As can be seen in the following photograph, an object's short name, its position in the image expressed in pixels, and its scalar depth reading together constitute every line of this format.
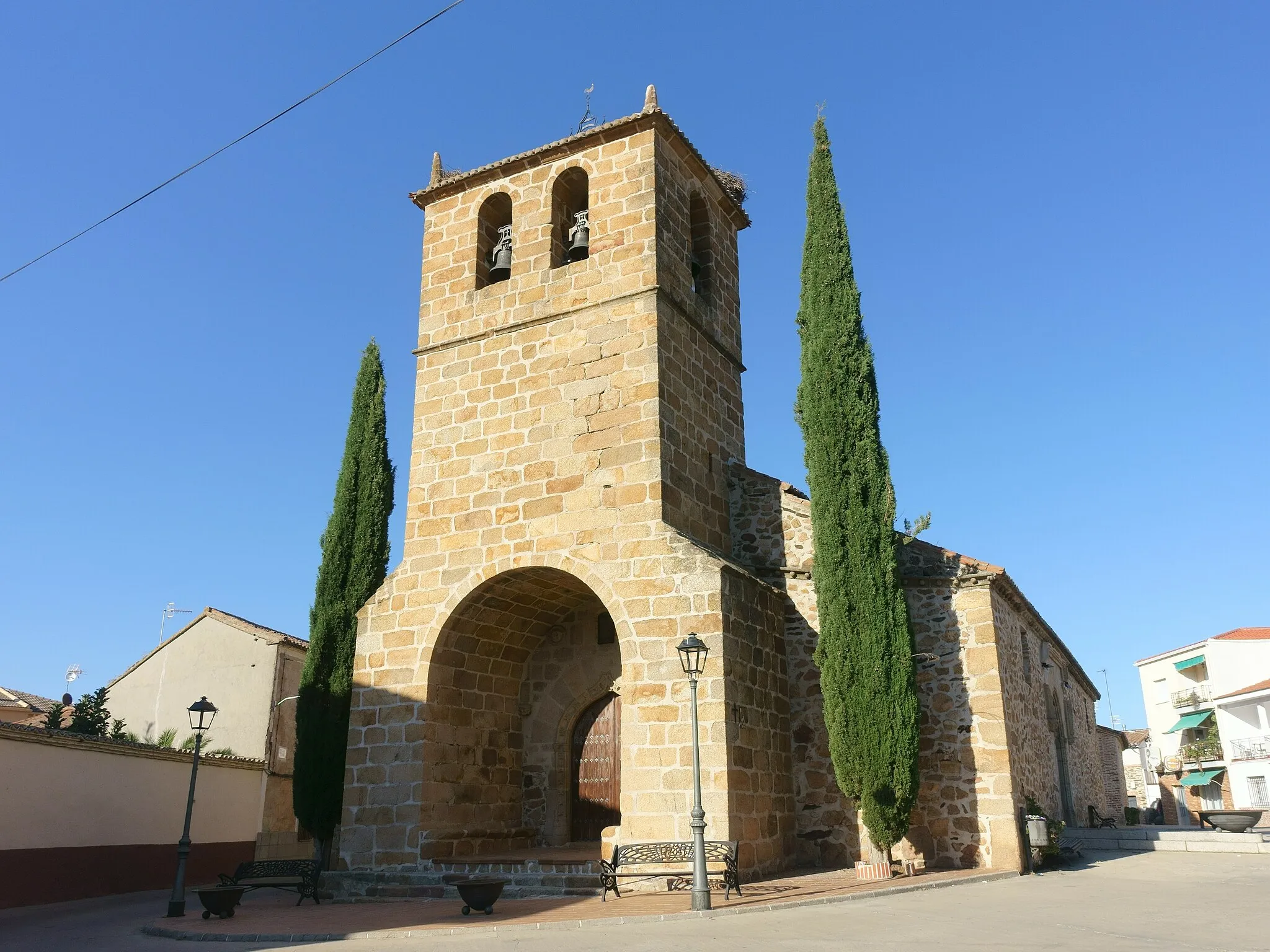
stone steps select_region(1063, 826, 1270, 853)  13.77
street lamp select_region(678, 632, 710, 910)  8.14
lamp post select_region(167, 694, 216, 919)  9.91
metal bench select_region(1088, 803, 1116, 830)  19.12
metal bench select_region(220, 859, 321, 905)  10.59
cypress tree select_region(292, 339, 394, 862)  12.48
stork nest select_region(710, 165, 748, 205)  14.57
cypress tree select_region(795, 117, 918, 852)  10.27
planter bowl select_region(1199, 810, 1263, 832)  15.80
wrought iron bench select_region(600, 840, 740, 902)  9.12
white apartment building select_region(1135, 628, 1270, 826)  33.22
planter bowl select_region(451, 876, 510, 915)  8.43
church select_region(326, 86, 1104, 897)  10.54
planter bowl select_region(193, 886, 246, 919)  9.48
